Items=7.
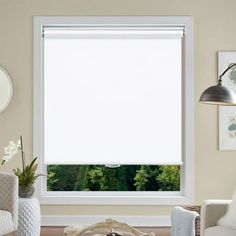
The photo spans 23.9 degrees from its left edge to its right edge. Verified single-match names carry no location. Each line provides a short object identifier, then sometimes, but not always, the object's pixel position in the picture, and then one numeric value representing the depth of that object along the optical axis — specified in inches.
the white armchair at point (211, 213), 181.6
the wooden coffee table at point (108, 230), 159.2
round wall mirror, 243.6
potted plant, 217.8
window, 248.7
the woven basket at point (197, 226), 187.9
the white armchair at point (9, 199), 200.8
